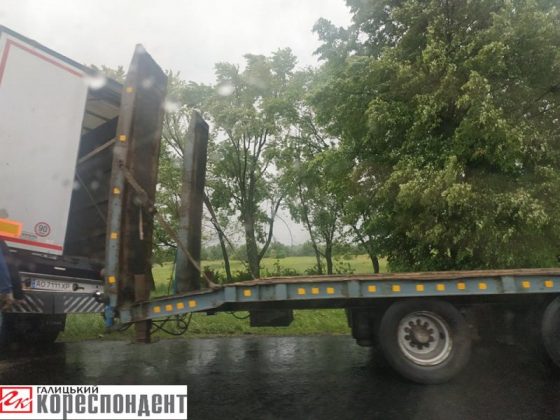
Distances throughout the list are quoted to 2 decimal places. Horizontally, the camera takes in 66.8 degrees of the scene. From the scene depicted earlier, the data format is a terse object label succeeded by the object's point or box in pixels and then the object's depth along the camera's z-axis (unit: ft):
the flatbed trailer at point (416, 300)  16.12
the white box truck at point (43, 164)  16.93
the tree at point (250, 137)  75.56
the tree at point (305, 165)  73.36
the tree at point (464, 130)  31.01
